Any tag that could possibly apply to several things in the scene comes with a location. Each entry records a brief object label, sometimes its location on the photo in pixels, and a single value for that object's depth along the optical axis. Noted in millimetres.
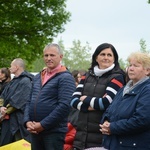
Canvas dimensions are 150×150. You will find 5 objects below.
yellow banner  5262
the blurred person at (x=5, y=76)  8193
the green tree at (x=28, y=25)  19328
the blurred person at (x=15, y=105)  6820
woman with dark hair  4305
